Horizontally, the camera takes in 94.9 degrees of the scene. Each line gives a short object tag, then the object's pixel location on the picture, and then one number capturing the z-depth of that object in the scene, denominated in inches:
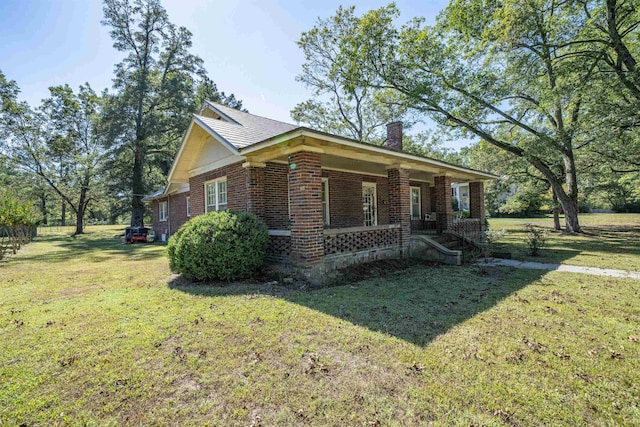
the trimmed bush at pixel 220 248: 268.8
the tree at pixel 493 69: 502.9
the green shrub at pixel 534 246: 400.8
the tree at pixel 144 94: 897.5
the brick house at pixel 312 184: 267.4
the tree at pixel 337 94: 770.2
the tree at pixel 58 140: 1041.5
